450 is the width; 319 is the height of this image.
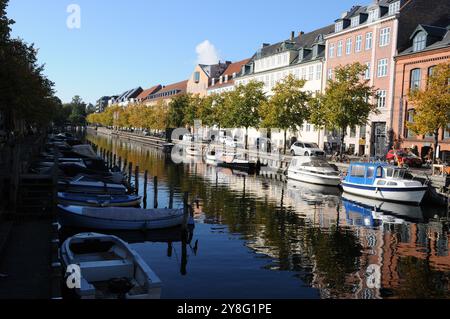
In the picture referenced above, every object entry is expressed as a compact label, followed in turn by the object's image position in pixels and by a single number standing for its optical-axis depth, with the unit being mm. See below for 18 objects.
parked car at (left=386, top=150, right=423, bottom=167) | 45281
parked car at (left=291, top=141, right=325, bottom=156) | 55875
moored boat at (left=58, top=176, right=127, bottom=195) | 28594
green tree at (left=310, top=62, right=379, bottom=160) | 50000
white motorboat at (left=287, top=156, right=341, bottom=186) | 43281
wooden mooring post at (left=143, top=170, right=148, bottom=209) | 32162
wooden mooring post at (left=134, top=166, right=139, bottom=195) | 33750
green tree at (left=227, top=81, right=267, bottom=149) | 72750
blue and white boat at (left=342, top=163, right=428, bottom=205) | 33531
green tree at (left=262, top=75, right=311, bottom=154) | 61156
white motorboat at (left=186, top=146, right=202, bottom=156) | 75938
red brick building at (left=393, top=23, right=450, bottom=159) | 51812
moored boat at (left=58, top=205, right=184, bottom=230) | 22844
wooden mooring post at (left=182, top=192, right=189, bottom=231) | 21188
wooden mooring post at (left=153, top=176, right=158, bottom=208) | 28812
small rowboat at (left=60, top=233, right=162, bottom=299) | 12293
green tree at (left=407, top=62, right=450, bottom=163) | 40062
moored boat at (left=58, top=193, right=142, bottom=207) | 25406
